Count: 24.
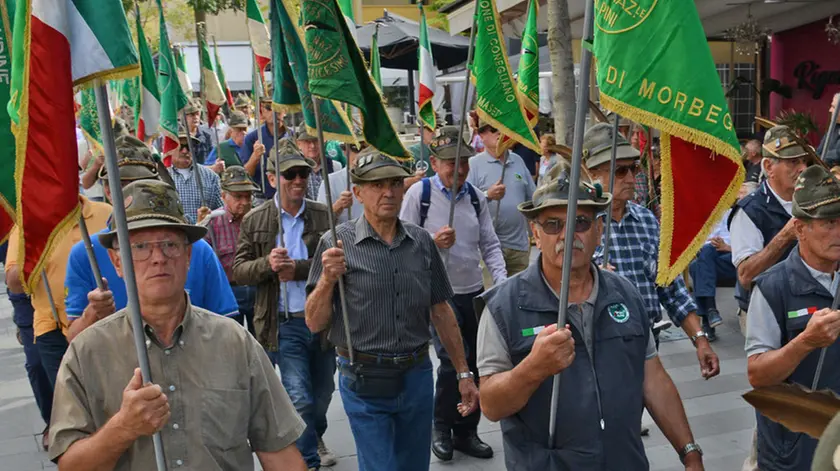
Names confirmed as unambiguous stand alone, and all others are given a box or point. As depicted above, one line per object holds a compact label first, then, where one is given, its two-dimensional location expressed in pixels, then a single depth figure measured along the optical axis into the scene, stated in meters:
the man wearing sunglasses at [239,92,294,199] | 11.54
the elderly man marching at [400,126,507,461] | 7.02
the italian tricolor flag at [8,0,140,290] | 3.29
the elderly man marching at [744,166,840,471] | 4.41
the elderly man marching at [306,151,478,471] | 5.36
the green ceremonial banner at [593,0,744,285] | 3.56
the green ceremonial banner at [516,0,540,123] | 7.92
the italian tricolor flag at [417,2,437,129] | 9.50
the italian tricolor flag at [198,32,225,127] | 10.98
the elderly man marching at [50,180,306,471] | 3.12
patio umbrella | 18.28
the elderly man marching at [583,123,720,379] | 5.68
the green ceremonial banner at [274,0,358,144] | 5.88
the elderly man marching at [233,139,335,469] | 6.54
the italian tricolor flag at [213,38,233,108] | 13.96
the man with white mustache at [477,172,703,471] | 3.67
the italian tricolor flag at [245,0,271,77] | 7.84
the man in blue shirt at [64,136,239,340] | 5.00
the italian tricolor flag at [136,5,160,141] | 7.85
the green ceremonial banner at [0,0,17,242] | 3.78
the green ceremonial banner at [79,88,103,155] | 7.87
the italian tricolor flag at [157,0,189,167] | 8.78
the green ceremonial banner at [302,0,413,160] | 5.39
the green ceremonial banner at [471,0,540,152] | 7.31
